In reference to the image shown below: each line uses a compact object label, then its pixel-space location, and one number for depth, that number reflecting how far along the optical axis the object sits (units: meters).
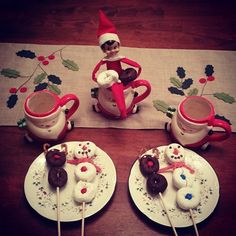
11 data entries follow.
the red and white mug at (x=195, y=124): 0.86
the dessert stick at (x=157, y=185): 0.81
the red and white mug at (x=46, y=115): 0.85
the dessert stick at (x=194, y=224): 0.76
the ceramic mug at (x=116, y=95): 0.86
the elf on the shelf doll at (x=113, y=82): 0.83
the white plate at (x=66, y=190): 0.80
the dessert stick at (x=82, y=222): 0.76
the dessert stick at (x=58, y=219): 0.76
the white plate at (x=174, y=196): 0.80
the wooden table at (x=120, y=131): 0.82
